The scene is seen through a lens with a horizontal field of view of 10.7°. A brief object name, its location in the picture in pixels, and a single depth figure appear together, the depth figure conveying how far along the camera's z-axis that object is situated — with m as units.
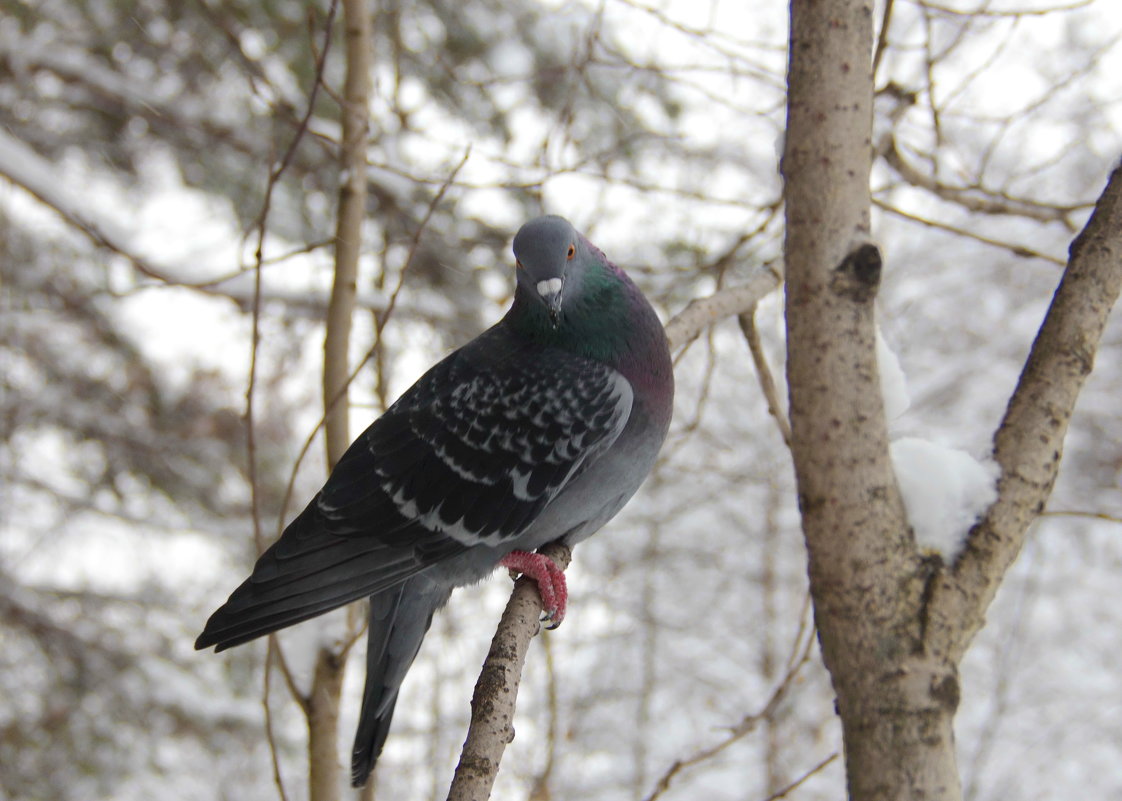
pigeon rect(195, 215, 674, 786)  2.66
